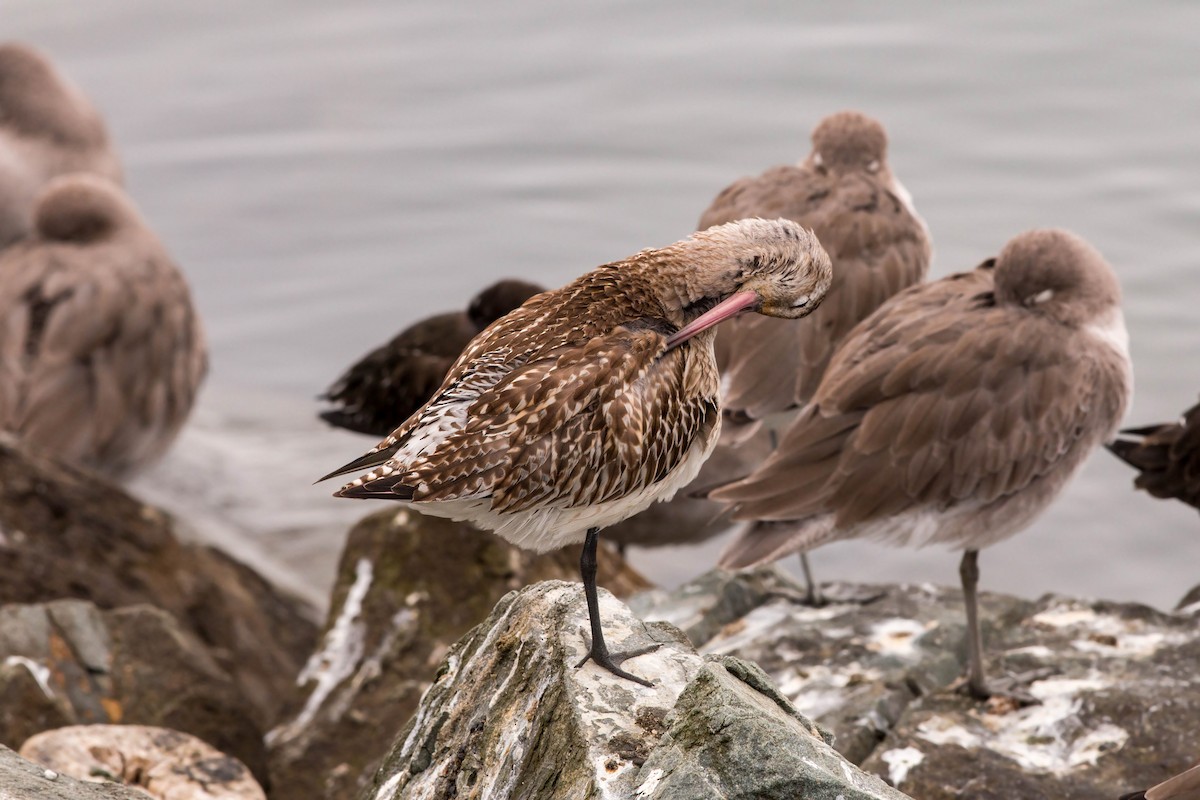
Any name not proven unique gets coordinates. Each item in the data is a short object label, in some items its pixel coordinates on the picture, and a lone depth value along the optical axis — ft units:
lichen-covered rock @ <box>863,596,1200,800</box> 34.24
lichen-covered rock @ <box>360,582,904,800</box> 21.65
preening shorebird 26.30
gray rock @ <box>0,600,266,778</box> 37.06
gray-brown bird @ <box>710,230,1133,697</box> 39.65
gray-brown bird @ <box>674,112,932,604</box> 46.55
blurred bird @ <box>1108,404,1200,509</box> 45.39
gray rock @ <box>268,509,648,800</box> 41.73
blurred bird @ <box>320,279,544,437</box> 52.42
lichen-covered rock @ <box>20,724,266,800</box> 31.94
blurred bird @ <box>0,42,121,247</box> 79.05
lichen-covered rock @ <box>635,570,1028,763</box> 37.52
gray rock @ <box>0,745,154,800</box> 23.93
